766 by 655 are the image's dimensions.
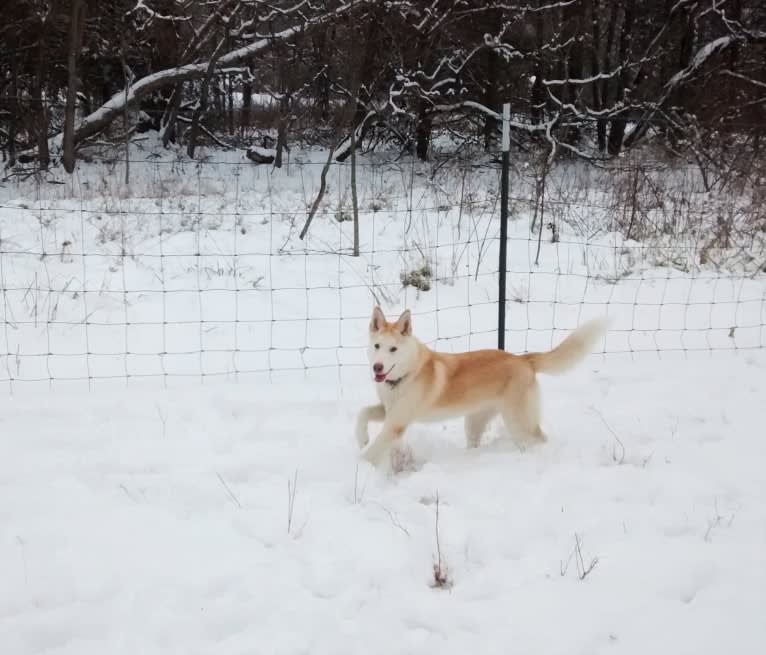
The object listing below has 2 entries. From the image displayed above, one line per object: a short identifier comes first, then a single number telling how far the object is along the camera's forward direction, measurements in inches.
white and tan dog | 143.2
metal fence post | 200.7
